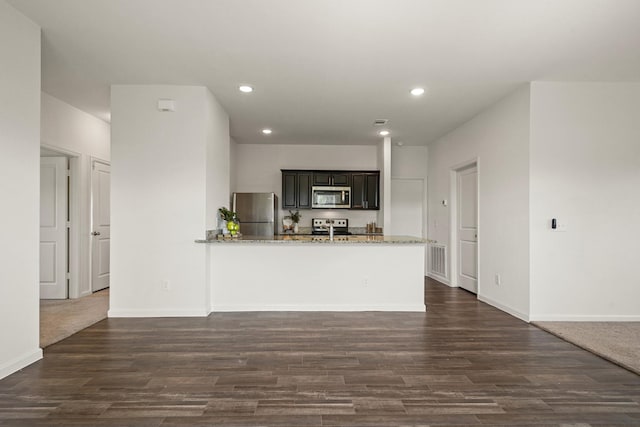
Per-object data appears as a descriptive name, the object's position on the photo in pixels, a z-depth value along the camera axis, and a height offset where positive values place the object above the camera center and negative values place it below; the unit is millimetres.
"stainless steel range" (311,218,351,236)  6836 -239
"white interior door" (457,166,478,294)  5307 -224
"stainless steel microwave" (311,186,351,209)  6664 +330
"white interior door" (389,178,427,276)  7172 +237
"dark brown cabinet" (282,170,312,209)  6688 +427
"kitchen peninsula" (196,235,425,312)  4316 -772
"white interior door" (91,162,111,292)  5291 -202
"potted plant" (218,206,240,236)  4477 -97
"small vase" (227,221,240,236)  4469 -173
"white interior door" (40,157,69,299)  4863 -214
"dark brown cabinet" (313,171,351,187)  6695 +701
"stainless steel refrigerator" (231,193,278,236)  6000 +14
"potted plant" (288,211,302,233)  6859 -101
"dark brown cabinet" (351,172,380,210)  6734 +474
